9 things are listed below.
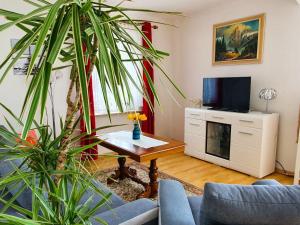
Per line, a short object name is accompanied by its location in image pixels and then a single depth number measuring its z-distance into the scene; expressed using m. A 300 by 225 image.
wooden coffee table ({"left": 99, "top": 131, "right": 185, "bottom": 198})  2.27
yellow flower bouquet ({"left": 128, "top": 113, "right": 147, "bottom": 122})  2.64
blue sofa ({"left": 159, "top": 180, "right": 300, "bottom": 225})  0.90
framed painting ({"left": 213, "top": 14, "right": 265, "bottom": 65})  3.26
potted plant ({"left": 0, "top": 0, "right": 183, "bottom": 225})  0.50
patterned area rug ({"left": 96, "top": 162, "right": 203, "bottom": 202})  2.55
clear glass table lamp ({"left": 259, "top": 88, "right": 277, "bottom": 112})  3.10
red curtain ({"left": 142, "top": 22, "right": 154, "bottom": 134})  4.24
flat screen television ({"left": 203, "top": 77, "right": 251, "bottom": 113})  3.28
